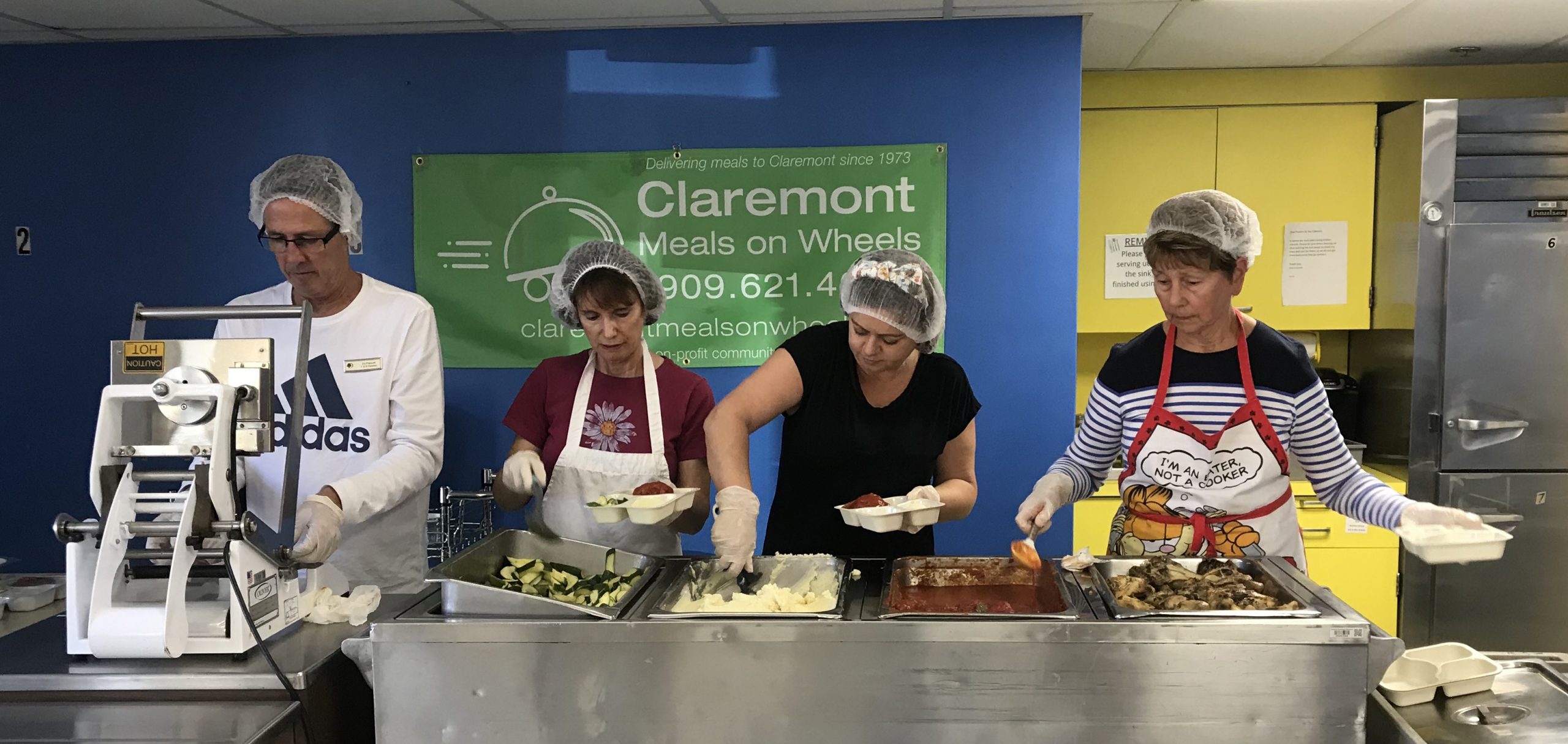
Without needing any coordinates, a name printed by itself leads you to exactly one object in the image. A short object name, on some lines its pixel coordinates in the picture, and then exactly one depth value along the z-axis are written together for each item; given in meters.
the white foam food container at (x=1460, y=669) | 1.78
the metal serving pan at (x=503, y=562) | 1.70
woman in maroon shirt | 2.52
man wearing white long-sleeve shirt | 2.36
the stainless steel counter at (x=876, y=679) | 1.60
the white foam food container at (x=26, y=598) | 2.09
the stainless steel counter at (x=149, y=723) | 1.56
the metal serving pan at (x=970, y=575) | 1.90
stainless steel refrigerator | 3.87
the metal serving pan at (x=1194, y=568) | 1.64
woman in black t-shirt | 2.21
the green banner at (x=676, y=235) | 3.59
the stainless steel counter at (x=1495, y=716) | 1.65
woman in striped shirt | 2.22
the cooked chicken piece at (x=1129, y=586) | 1.81
